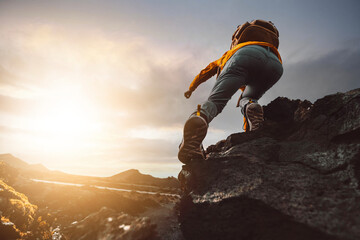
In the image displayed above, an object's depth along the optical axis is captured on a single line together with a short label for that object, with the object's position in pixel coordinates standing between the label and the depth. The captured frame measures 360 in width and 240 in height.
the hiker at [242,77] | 2.23
